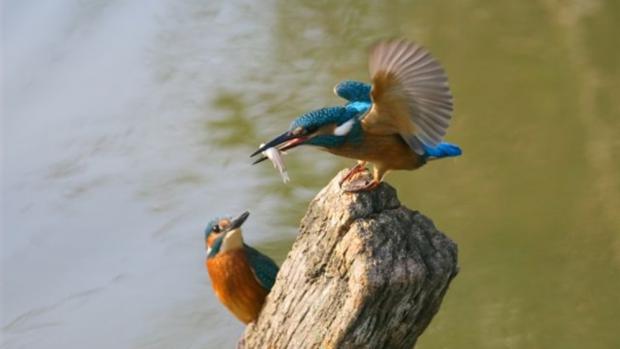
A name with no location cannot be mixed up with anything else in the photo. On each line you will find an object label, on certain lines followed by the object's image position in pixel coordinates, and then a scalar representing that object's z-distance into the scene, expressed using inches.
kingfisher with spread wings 213.6
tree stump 199.3
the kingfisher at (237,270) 241.1
